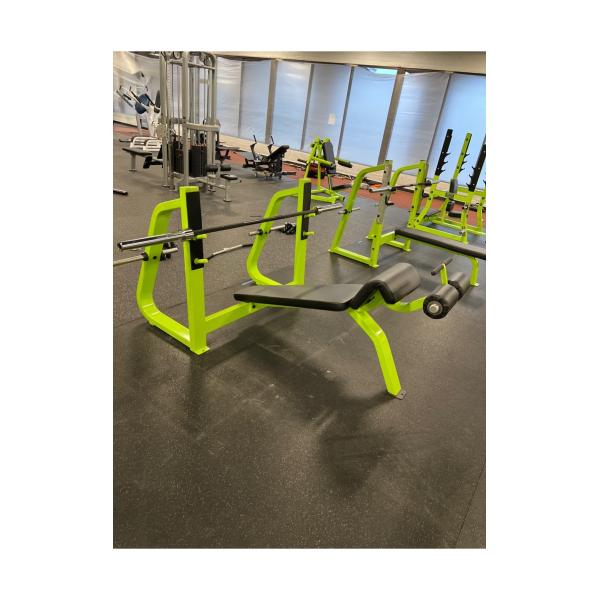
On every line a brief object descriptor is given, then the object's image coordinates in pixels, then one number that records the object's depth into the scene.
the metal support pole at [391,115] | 7.08
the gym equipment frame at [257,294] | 1.70
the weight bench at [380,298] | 1.60
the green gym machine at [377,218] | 3.35
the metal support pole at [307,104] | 8.02
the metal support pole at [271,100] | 8.53
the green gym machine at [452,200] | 4.69
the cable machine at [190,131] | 4.64
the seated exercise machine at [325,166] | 5.23
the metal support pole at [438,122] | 6.73
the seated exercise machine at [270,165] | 6.69
